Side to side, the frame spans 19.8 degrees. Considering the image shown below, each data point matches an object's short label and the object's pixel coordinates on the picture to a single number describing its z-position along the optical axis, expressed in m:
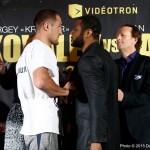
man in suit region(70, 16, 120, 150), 2.64
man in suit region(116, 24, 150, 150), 3.41
